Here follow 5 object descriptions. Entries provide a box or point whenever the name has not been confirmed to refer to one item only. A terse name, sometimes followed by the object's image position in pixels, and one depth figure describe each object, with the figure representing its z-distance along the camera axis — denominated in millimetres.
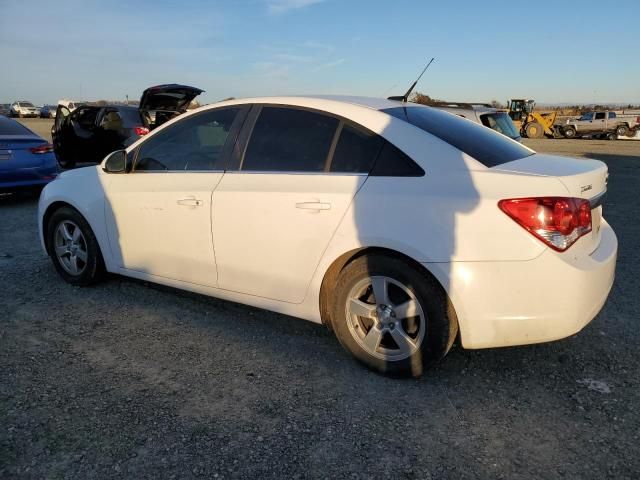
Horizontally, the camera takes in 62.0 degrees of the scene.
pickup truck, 28483
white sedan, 2660
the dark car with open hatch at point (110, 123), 10812
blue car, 7758
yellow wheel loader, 31719
